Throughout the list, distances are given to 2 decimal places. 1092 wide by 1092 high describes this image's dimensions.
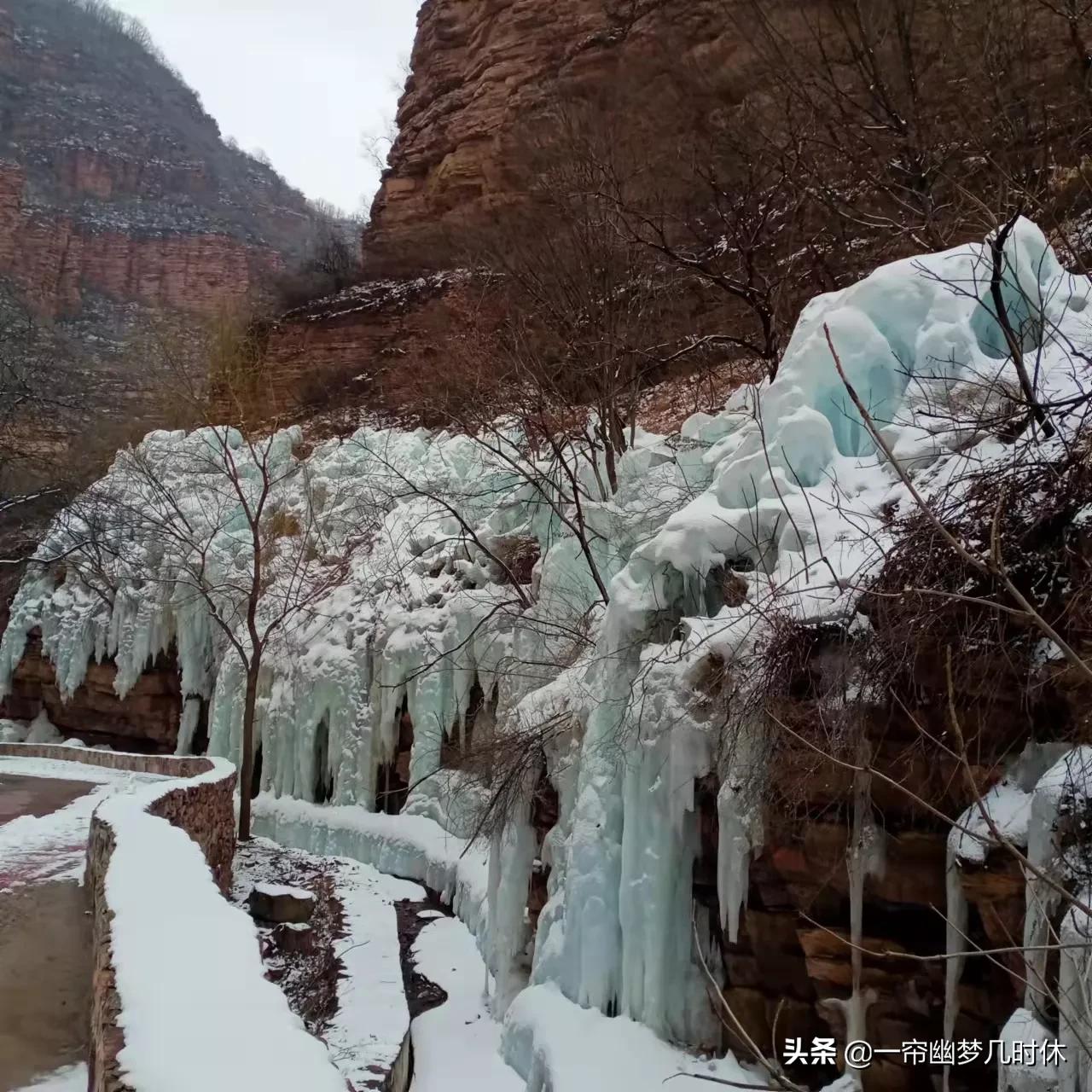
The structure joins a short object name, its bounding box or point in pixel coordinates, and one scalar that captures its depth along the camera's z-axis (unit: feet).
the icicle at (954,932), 11.96
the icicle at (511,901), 22.26
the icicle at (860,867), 13.19
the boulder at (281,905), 30.45
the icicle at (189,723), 54.75
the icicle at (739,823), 14.65
